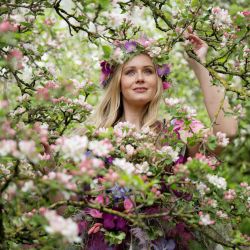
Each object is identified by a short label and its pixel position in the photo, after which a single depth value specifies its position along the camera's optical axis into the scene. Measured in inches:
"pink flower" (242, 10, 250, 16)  106.0
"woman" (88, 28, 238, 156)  118.1
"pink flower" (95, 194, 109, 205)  95.2
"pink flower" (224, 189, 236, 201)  92.3
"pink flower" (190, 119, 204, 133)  118.1
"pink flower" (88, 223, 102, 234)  110.6
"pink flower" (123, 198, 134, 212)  97.4
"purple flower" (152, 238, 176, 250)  114.6
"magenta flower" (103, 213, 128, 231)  114.5
